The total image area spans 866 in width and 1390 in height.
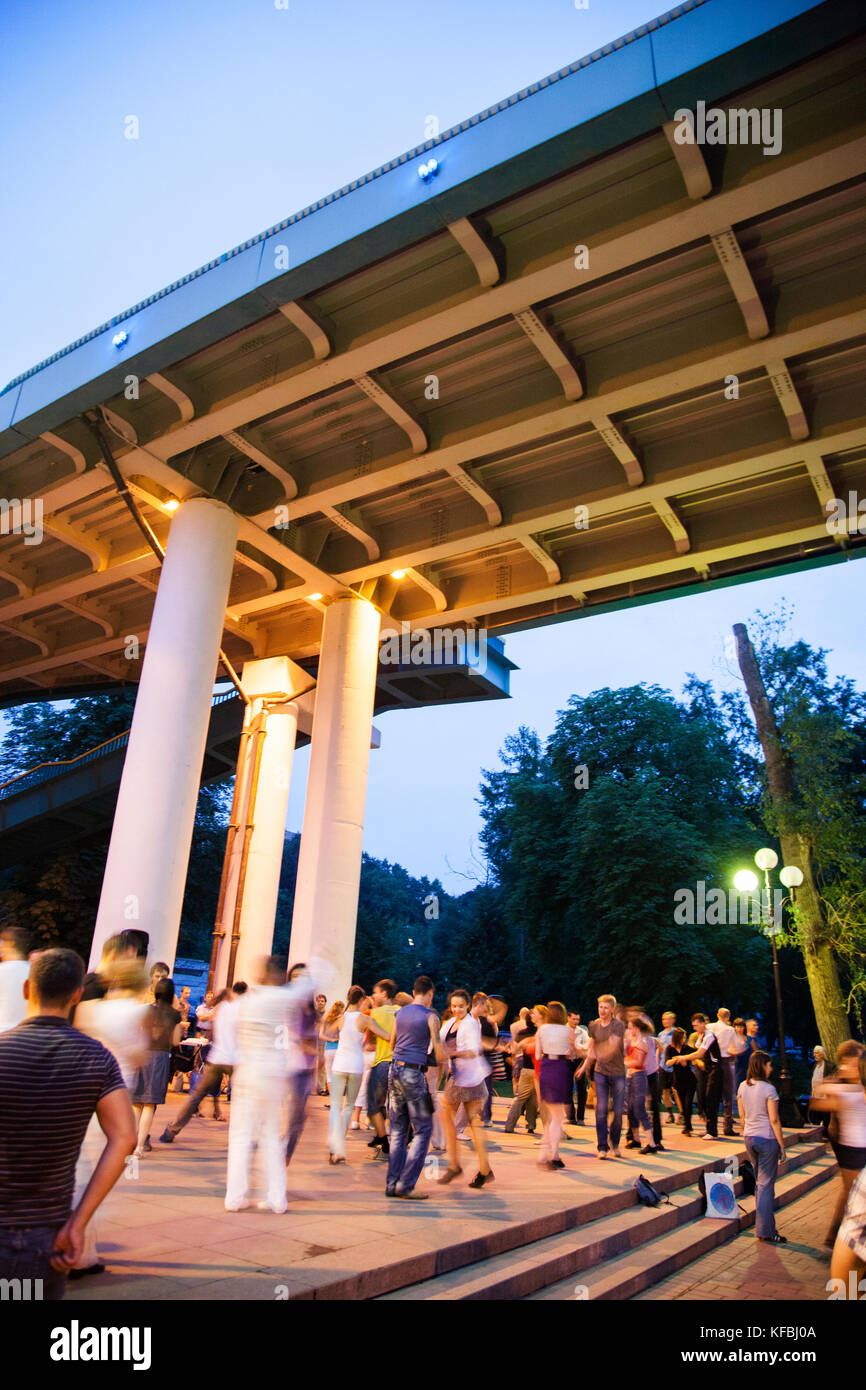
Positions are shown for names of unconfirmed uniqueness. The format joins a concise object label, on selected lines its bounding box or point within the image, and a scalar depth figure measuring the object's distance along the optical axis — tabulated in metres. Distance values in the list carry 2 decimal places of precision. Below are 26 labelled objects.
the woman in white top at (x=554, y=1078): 9.62
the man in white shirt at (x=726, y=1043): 12.87
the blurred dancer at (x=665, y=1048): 13.52
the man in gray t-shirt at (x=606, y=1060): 10.57
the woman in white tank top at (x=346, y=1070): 8.78
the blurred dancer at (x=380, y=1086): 9.57
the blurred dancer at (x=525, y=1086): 13.27
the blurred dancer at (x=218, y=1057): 7.54
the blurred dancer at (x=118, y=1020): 4.90
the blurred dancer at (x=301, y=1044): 6.39
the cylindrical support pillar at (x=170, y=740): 12.61
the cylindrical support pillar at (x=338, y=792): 15.69
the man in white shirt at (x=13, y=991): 5.38
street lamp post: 16.00
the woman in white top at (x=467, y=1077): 8.21
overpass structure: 9.25
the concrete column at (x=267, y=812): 16.47
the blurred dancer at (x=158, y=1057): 7.67
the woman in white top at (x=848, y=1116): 6.86
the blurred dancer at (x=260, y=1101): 6.14
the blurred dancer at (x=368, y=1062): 9.16
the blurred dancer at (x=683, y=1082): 13.45
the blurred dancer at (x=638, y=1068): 11.24
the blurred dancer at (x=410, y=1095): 7.18
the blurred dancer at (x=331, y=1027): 11.17
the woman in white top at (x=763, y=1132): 7.90
